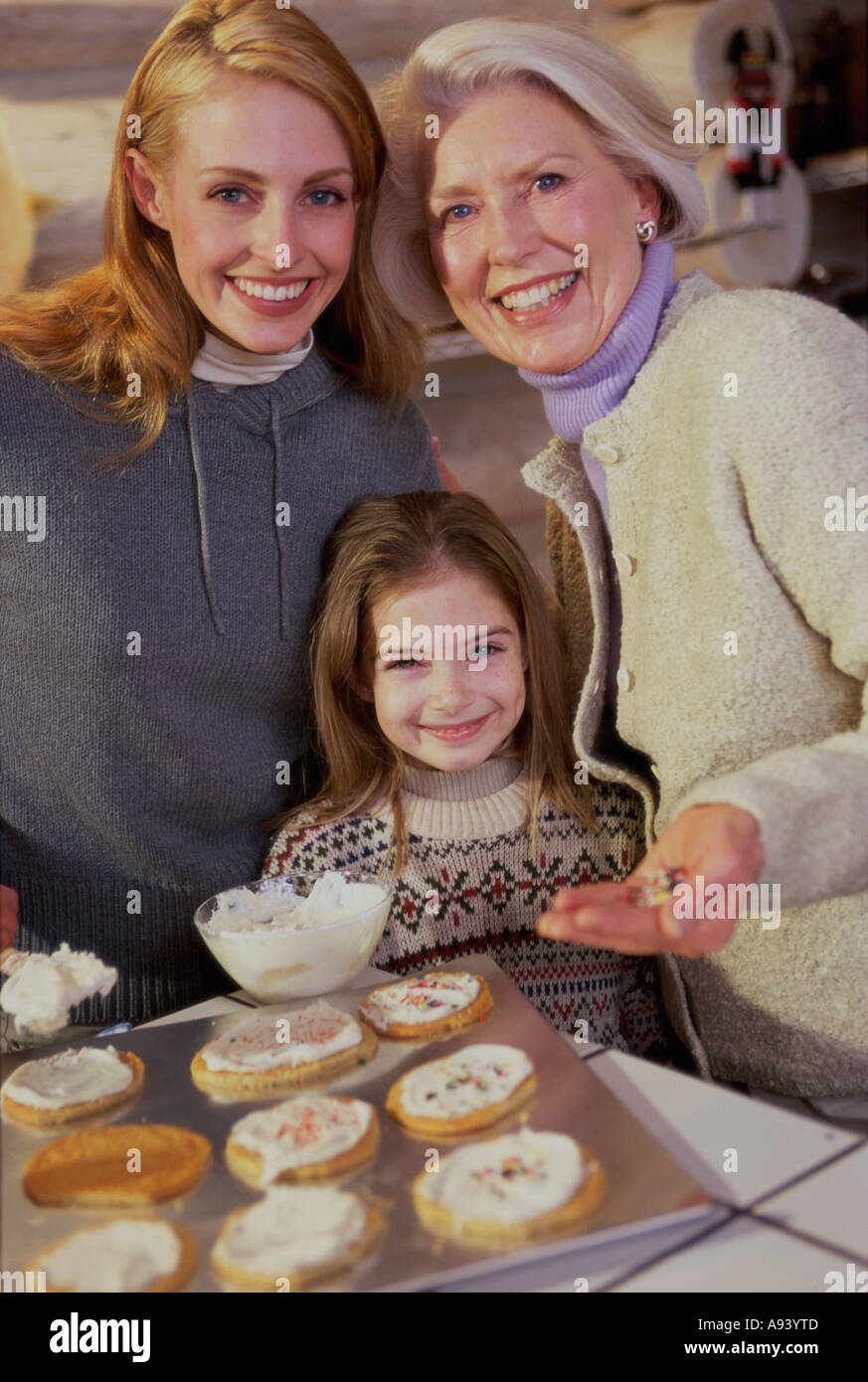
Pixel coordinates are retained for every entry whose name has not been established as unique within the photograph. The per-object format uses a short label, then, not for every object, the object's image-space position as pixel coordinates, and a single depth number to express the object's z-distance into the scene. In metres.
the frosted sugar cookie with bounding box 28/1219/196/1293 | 0.75
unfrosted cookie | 0.84
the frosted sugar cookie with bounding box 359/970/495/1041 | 1.03
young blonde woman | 1.39
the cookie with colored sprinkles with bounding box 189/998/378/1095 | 0.97
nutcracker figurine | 2.78
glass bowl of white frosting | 1.16
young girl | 1.46
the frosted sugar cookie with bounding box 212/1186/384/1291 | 0.75
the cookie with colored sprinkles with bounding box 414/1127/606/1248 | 0.77
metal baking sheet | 0.76
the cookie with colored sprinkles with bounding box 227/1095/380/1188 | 0.84
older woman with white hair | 1.09
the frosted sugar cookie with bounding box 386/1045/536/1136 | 0.89
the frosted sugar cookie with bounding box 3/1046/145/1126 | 0.95
